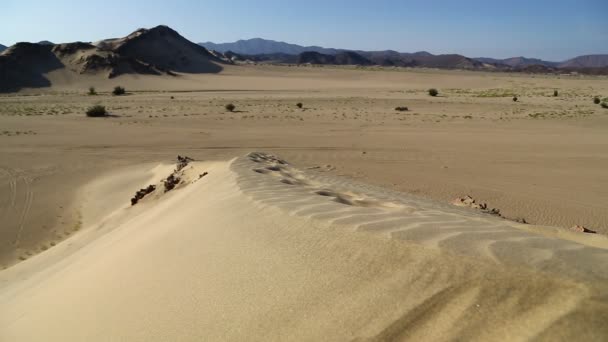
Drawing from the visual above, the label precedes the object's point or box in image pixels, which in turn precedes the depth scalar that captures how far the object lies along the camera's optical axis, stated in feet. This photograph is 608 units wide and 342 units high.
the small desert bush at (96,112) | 66.59
